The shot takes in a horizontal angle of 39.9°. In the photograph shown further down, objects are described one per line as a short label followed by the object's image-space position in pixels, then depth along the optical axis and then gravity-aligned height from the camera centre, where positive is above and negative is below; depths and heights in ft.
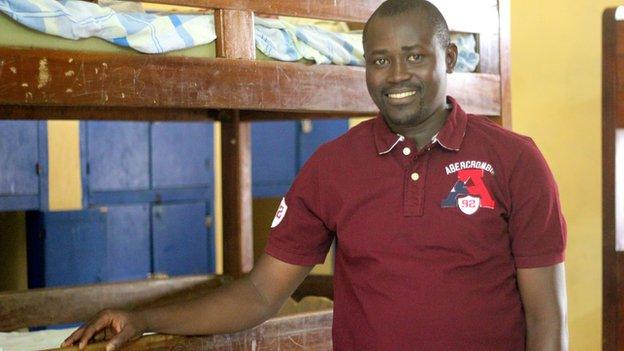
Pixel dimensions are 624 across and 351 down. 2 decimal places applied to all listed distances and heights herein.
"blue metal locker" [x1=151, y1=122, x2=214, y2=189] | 16.01 +0.06
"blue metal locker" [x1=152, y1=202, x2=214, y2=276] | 16.22 -1.59
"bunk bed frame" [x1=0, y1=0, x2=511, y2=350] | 6.20 +0.54
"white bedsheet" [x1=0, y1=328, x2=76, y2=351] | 8.42 -1.84
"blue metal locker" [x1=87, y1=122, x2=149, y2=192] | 15.06 +0.06
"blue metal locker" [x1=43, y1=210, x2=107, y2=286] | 14.12 -1.45
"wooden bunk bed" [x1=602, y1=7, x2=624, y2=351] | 9.55 -0.33
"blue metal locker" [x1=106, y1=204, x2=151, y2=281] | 15.43 -1.53
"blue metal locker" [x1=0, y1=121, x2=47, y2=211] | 13.51 -0.05
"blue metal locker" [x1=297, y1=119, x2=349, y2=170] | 17.97 +0.46
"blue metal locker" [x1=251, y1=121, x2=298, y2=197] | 17.97 +0.11
